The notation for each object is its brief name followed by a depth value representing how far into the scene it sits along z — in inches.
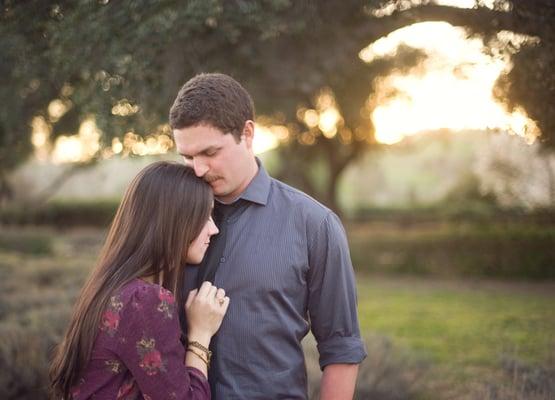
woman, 86.0
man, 98.4
